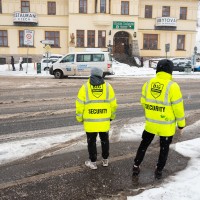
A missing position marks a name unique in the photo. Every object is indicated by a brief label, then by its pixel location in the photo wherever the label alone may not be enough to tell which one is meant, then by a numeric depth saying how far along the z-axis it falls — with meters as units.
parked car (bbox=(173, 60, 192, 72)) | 31.34
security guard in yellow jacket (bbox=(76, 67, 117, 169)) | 4.70
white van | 21.42
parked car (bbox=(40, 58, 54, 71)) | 28.75
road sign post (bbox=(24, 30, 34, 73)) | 24.95
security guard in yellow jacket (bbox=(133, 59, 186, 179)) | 4.34
